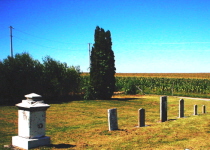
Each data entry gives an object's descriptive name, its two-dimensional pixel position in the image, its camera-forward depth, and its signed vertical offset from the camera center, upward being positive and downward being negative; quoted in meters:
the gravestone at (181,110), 14.37 -2.06
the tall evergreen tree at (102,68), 29.98 +0.97
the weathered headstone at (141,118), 11.70 -2.07
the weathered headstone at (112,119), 10.95 -2.01
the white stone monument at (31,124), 7.50 -1.53
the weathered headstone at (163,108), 13.12 -1.82
